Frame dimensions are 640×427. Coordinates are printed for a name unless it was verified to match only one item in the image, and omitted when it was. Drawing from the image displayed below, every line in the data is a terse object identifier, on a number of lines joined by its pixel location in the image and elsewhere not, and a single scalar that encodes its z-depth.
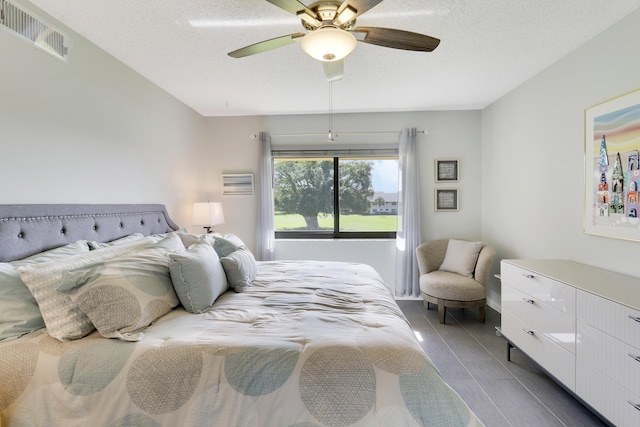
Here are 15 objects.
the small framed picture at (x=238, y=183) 4.04
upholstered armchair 3.07
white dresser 1.44
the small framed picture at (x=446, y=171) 3.88
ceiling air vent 1.57
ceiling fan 1.47
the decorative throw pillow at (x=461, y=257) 3.34
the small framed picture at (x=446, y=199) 3.90
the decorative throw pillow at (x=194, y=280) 1.61
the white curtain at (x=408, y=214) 3.82
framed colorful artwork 1.87
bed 1.07
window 4.10
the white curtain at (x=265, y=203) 3.93
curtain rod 3.89
